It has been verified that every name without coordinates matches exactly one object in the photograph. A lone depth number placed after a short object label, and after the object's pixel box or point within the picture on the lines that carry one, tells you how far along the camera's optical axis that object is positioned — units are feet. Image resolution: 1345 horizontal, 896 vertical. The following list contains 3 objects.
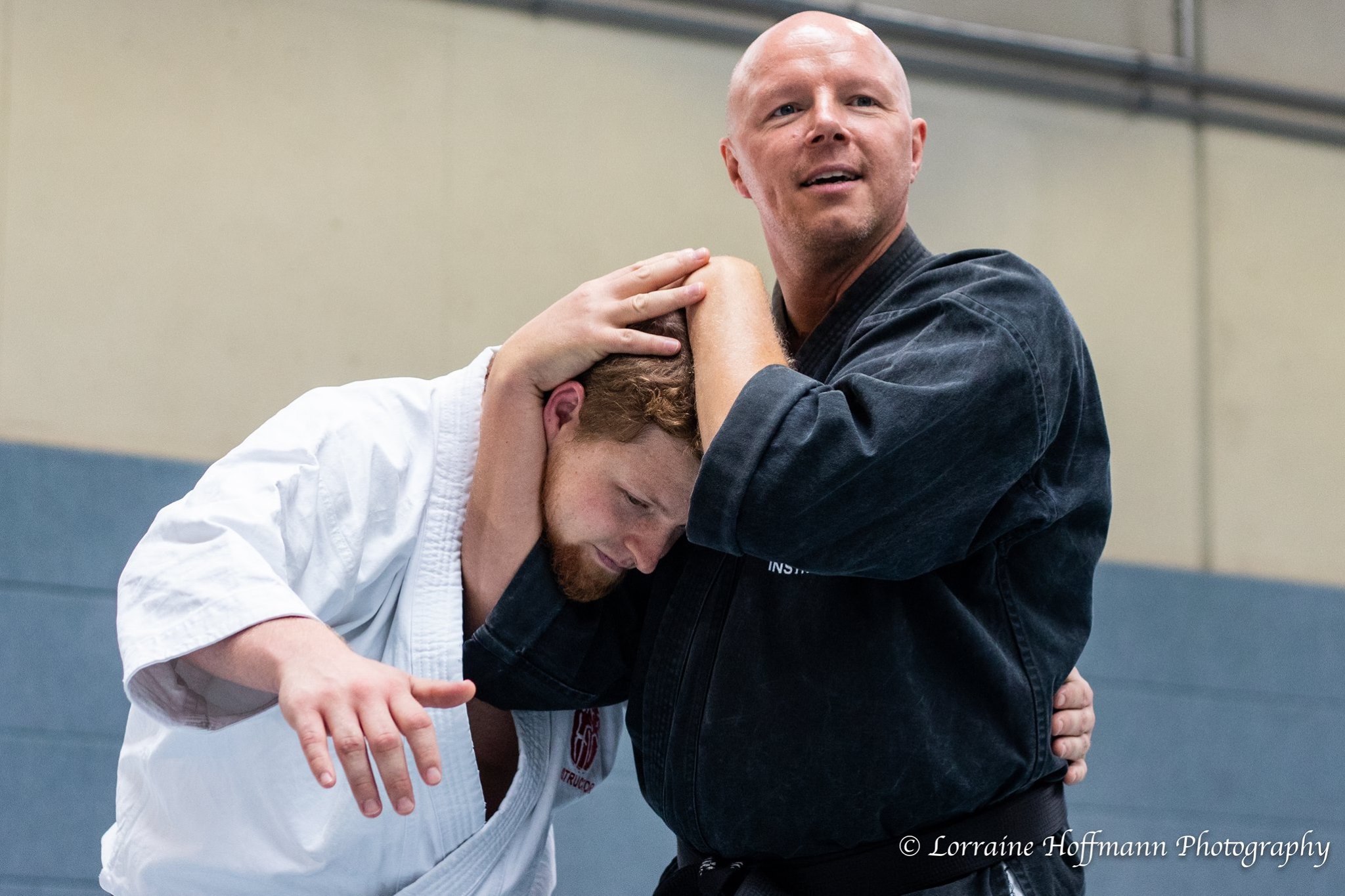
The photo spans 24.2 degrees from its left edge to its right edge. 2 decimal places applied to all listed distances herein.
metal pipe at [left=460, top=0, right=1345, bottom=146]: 17.23
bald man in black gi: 7.73
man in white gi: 7.88
